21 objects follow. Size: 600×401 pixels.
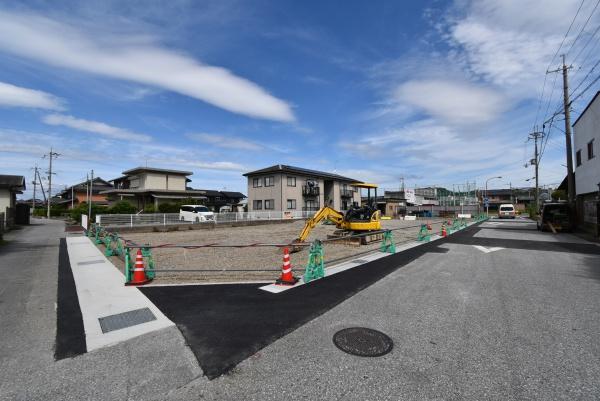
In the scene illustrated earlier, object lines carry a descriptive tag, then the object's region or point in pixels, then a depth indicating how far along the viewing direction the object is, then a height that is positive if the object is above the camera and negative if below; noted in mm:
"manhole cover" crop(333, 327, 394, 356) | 3754 -1942
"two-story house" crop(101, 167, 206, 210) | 35250 +3648
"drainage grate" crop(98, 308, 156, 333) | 4656 -1927
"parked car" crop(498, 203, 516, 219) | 45531 -814
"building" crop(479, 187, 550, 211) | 78494 +3435
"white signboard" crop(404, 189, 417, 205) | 66188 +3255
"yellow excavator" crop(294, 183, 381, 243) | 14289 -461
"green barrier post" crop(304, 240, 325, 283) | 7523 -1463
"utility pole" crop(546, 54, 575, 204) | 20016 +4702
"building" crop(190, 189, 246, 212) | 51344 +2261
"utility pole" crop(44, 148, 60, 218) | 44619 +7090
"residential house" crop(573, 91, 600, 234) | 16953 +2860
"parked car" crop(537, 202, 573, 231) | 19906 -746
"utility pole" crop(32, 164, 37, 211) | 57766 +6858
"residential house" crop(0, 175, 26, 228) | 22922 +1887
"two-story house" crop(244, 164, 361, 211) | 36438 +3162
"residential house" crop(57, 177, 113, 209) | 54606 +4448
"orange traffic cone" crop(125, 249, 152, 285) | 7266 -1623
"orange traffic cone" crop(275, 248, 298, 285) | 6961 -1626
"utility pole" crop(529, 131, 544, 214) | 38984 +6378
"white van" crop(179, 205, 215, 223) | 26469 -192
